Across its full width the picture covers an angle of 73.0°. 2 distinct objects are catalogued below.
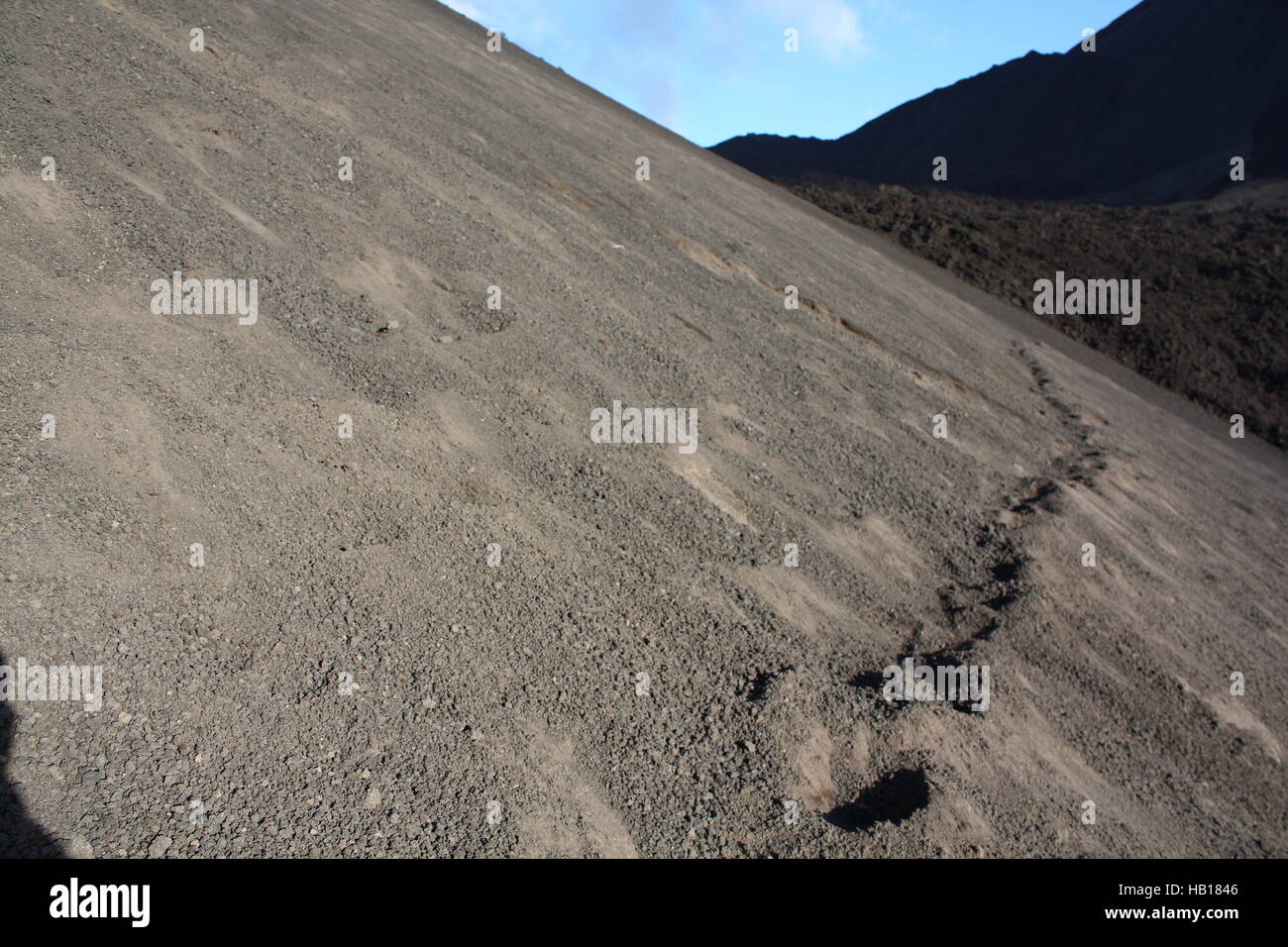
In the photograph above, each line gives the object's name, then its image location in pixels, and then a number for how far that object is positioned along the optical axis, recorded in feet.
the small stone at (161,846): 10.05
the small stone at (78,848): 9.70
